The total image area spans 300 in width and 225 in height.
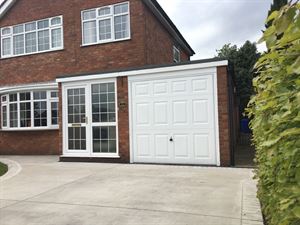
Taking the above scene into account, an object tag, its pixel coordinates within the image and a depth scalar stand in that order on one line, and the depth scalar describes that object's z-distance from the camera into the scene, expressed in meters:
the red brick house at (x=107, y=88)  9.01
